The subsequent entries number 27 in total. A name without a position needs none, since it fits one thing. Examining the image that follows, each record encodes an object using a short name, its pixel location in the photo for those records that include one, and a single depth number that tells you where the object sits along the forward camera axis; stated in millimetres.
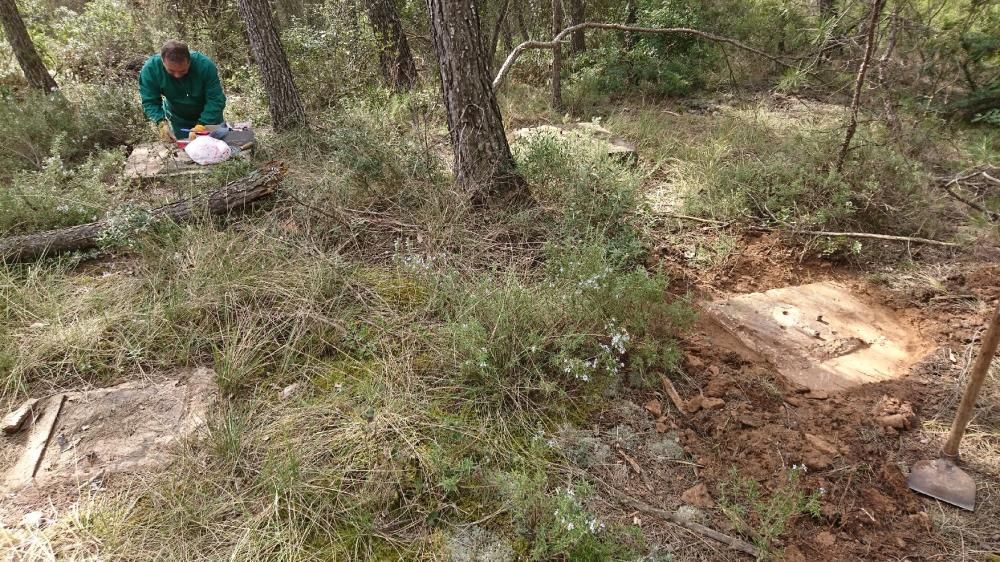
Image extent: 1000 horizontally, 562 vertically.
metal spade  2008
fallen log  3345
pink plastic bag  4379
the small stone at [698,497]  2062
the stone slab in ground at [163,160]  4402
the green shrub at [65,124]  4777
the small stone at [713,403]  2463
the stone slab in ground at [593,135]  4820
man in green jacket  4441
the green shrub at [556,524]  1794
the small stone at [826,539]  1908
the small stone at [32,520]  1982
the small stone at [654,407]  2465
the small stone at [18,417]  2371
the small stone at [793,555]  1858
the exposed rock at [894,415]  2387
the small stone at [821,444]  2250
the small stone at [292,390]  2501
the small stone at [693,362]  2701
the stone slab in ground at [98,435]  2141
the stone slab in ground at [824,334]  2805
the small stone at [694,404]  2477
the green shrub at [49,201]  3666
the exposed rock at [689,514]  2010
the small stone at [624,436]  2326
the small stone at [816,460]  2172
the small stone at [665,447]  2277
